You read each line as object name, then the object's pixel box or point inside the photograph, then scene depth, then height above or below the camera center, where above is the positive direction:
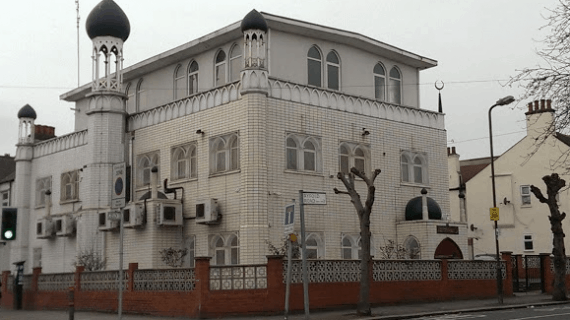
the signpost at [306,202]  19.50 +1.47
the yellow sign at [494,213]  27.14 +1.51
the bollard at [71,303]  18.95 -1.00
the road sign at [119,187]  16.73 +1.64
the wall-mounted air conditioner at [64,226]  33.56 +1.62
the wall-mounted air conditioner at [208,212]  27.88 +1.77
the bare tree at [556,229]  28.19 +0.97
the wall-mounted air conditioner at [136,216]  28.98 +1.72
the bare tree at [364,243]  22.51 +0.45
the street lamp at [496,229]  26.02 +1.43
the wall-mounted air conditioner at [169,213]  28.83 +1.80
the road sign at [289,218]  19.47 +1.04
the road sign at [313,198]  19.83 +1.57
